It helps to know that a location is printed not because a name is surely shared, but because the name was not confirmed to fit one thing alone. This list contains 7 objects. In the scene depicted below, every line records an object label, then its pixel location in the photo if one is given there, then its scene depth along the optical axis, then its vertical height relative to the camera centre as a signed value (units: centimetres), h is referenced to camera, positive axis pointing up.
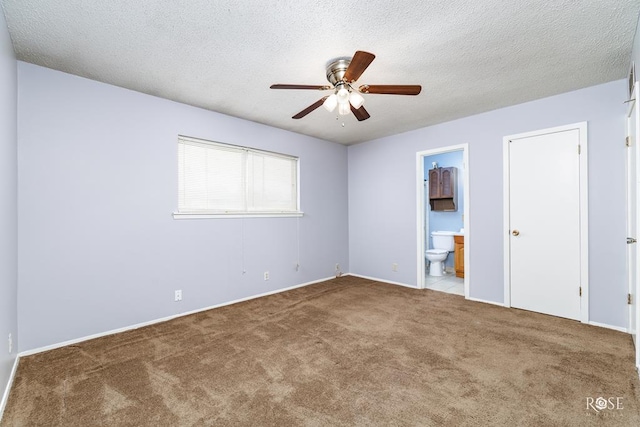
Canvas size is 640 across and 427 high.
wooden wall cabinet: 565 +50
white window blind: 346 +45
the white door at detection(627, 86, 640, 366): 242 -2
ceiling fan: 217 +97
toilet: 535 -72
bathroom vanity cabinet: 518 -76
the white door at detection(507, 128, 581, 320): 310 -11
